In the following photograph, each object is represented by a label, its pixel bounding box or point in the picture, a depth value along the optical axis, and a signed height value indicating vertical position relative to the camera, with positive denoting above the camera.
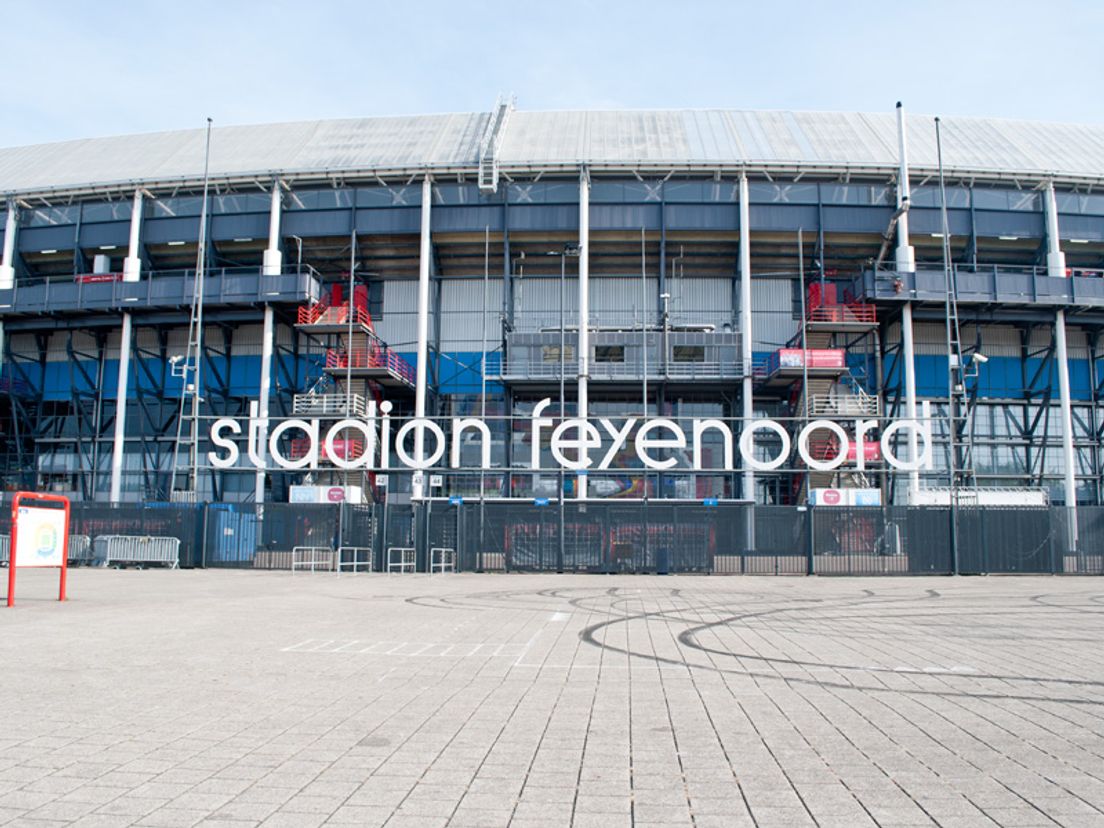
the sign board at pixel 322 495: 39.66 +0.74
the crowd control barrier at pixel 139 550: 29.95 -1.39
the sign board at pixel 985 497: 38.88 +0.79
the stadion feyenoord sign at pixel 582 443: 33.84 +2.79
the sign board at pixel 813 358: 41.97 +7.52
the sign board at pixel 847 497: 38.41 +0.71
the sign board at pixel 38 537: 14.97 -0.50
